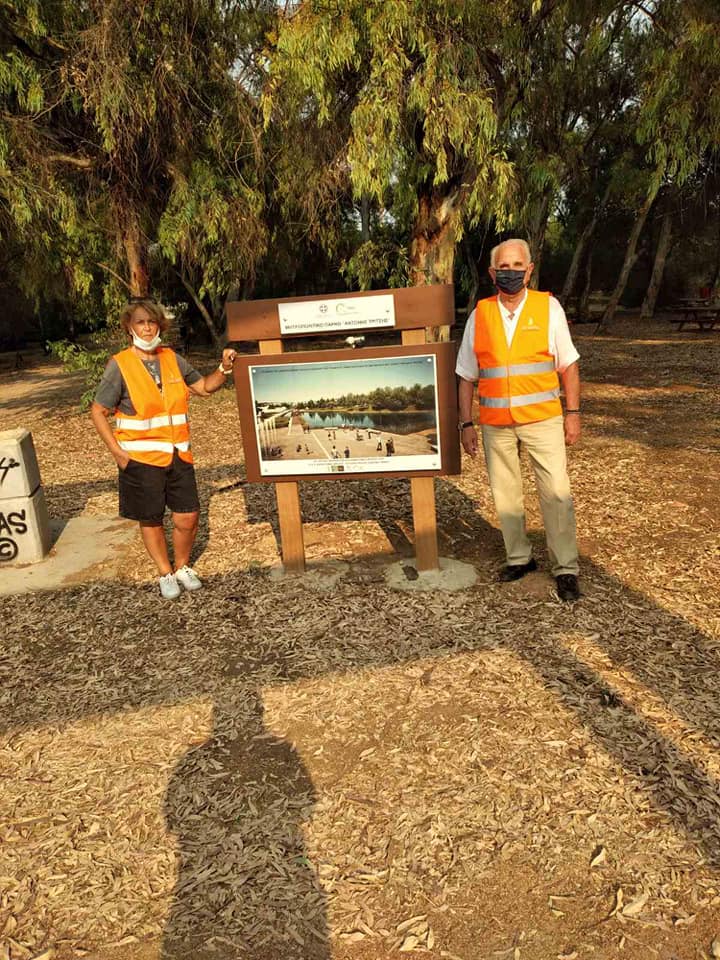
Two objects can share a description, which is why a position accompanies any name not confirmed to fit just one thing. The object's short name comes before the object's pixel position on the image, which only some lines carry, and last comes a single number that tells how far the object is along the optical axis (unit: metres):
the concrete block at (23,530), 5.34
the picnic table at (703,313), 19.02
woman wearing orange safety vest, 4.23
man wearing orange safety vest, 3.96
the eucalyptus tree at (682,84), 9.19
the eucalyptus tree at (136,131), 9.08
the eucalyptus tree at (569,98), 10.97
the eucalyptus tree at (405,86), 8.13
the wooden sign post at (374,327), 4.26
